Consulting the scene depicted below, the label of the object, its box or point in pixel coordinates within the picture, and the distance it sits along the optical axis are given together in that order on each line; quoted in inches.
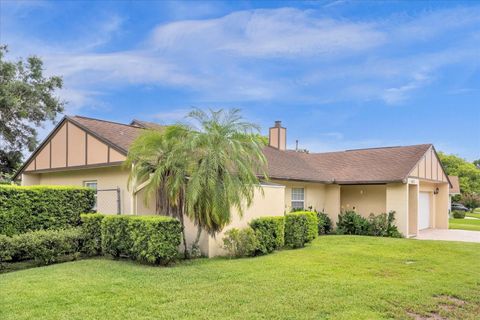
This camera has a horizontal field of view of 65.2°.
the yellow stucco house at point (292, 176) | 499.8
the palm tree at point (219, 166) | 387.9
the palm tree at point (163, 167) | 400.5
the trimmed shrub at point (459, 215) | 1408.7
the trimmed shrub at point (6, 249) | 362.6
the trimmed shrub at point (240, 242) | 428.8
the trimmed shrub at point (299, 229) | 504.4
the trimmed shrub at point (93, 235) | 425.1
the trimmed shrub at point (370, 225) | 704.4
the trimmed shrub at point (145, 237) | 359.3
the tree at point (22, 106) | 887.1
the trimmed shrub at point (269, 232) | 445.8
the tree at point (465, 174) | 2164.1
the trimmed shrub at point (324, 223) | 733.3
